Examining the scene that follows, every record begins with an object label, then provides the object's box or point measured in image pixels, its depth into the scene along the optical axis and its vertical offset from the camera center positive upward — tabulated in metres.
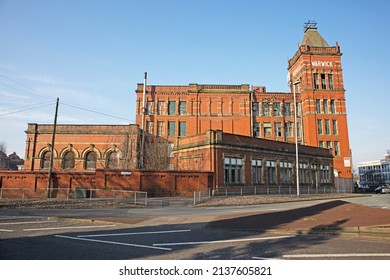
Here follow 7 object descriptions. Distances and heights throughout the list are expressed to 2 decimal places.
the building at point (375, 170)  115.78 +5.15
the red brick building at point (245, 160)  31.53 +2.58
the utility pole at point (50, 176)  25.59 +0.18
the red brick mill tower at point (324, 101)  53.56 +15.72
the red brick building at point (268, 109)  53.09 +13.72
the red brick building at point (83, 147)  41.69 +4.76
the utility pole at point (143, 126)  41.59 +9.41
